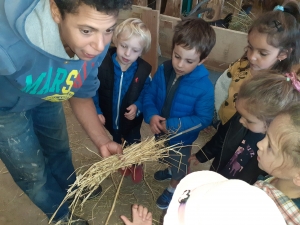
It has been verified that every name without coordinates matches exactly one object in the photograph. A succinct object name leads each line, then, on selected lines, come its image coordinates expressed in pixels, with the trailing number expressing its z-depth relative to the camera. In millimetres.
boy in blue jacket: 1382
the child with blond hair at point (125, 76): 1457
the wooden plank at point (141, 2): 2666
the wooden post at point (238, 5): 2859
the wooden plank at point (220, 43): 2382
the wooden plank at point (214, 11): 2721
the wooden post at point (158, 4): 2620
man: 740
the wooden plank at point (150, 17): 1984
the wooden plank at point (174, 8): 2703
